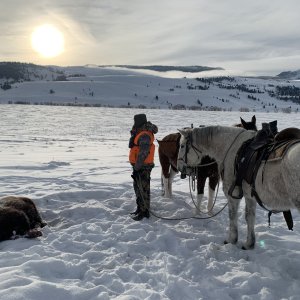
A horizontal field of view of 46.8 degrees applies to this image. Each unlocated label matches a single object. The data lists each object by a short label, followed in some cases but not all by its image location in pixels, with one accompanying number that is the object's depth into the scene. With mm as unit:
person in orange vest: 6945
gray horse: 4301
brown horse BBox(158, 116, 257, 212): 7262
